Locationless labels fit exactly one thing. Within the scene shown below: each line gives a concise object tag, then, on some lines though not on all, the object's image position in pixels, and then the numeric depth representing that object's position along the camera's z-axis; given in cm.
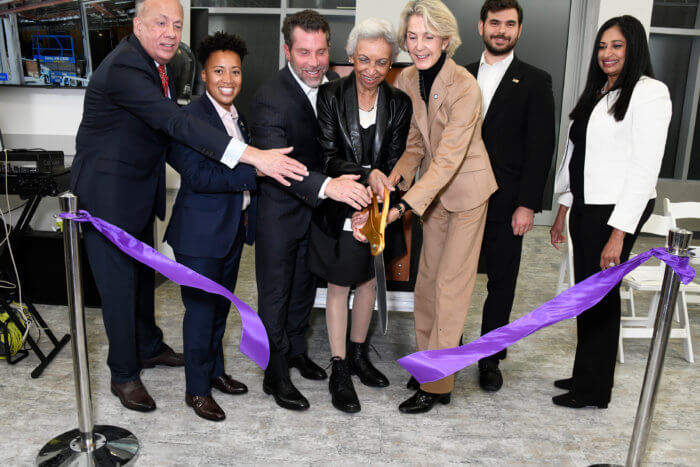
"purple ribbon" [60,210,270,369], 214
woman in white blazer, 236
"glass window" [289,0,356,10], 725
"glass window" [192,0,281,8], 732
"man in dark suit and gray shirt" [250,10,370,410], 235
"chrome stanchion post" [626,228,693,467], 192
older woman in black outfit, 234
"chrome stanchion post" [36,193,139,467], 206
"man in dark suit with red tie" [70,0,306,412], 228
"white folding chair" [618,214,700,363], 343
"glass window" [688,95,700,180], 747
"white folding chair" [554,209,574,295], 429
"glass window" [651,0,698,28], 725
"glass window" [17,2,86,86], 427
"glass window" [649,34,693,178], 731
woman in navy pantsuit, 235
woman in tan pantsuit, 238
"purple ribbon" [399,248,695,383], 206
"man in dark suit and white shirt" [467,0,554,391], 274
